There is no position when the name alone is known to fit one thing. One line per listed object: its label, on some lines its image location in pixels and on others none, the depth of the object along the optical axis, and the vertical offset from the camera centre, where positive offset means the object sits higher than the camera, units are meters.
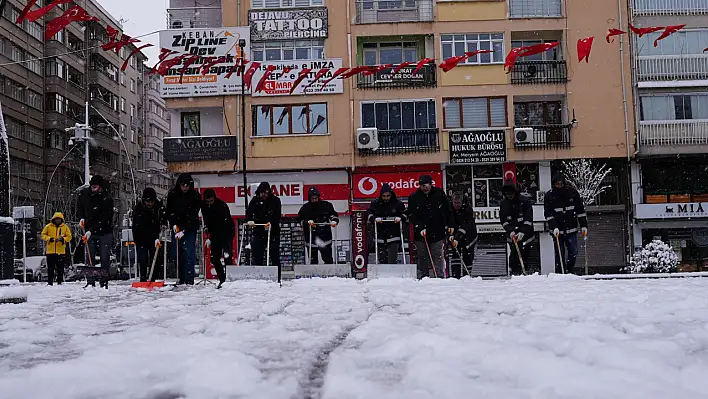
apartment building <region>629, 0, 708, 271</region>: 29.98 +3.23
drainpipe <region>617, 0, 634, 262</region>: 29.98 +2.41
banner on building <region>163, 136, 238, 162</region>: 29.94 +3.11
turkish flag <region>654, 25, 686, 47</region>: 13.71 +3.25
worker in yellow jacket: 18.25 -0.18
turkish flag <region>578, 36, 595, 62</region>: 15.16 +3.35
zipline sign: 29.94 +6.88
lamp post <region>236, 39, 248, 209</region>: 27.83 +4.07
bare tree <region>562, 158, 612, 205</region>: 29.38 +1.56
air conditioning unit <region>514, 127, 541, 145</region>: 29.22 +3.15
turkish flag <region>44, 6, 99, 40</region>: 11.74 +3.22
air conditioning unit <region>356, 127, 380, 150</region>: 29.20 +3.21
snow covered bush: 26.48 -1.44
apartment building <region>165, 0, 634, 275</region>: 29.83 +4.17
